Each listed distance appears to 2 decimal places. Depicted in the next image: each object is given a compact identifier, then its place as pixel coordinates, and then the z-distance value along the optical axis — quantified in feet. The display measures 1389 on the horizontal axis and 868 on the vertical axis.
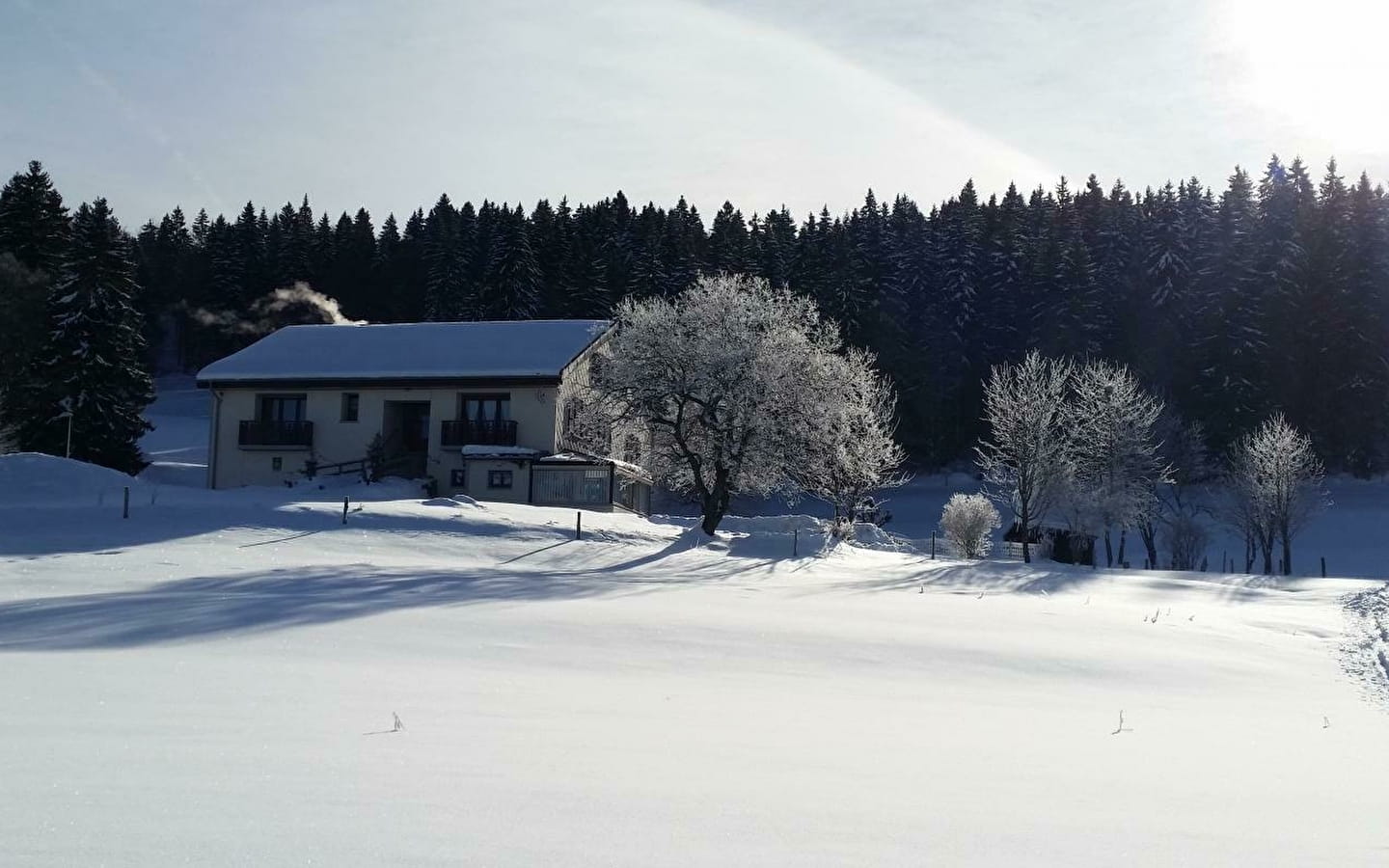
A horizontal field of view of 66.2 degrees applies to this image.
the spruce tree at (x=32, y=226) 217.36
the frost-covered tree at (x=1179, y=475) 177.68
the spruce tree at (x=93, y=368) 165.99
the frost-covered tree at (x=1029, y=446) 141.49
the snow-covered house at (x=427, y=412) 142.00
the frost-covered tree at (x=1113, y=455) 152.25
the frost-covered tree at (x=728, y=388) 110.73
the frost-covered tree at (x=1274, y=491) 150.10
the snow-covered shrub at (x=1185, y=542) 163.84
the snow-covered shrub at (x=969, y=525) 149.18
